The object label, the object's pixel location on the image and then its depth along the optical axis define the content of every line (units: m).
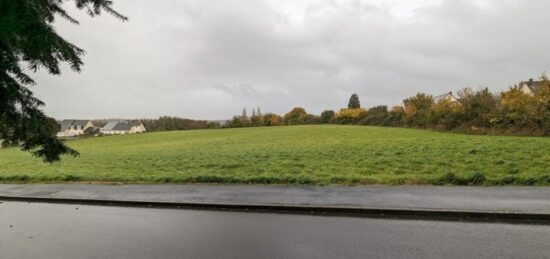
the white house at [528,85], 59.41
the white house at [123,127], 115.69
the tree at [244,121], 80.93
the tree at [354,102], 90.50
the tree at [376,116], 65.81
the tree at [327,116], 78.66
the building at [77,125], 106.04
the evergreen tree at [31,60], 2.61
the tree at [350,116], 72.31
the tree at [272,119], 82.94
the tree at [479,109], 35.50
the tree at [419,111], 48.90
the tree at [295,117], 81.96
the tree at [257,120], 81.89
